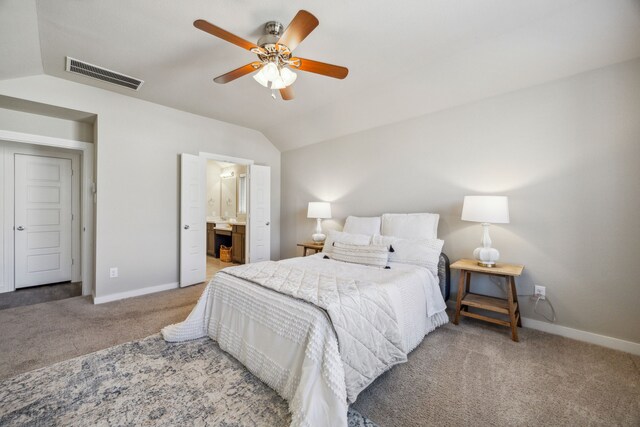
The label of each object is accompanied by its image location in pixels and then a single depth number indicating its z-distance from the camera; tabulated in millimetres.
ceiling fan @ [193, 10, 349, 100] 1813
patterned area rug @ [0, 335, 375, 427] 1485
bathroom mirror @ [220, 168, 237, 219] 6641
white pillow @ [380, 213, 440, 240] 3045
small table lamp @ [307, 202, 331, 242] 4215
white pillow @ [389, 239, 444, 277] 2729
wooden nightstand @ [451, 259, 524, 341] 2375
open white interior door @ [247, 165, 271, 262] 4762
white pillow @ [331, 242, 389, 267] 2771
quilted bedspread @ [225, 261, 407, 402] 1551
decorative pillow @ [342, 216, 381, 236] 3493
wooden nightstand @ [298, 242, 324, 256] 4041
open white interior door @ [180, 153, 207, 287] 3898
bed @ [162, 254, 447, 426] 1400
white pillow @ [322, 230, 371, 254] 3215
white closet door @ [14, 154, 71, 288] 3840
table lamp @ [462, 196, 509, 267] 2496
